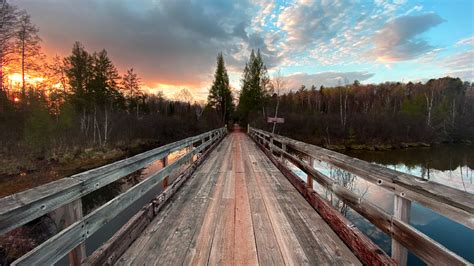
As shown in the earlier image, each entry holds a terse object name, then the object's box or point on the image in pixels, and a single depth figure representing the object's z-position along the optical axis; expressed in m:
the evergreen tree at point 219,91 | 40.38
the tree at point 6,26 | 13.98
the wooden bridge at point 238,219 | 1.43
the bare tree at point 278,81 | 32.58
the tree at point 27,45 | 16.73
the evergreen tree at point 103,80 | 30.53
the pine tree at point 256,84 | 37.31
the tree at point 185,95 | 65.50
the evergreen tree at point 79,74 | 27.56
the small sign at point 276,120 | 13.92
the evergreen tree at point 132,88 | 39.69
